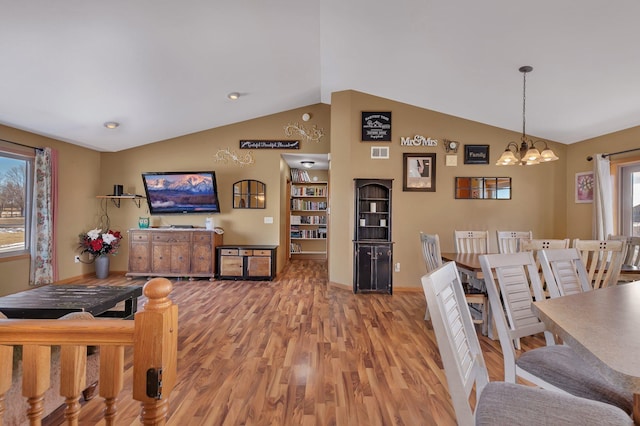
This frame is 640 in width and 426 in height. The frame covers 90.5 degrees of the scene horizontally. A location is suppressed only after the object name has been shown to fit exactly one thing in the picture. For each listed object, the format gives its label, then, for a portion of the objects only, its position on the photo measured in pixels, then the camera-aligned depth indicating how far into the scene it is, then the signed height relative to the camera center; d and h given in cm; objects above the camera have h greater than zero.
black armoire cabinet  485 -57
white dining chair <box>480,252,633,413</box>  120 -61
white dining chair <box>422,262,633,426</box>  82 -50
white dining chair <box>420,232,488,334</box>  307 -75
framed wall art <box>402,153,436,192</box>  512 +68
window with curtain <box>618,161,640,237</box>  420 +26
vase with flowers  553 -55
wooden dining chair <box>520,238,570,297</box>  286 -25
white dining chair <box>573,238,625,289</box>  257 -34
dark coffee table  253 -75
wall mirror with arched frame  611 +41
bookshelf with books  802 -4
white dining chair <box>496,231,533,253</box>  409 -29
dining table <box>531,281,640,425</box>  74 -34
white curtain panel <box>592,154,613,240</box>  426 +25
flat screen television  582 +42
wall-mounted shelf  592 +32
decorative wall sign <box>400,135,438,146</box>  510 +121
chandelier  322 +65
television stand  566 -67
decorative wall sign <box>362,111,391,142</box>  511 +145
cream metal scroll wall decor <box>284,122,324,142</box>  606 +162
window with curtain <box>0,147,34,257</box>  446 +19
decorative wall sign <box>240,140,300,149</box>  605 +136
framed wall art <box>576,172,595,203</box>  469 +46
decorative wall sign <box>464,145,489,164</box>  509 +101
